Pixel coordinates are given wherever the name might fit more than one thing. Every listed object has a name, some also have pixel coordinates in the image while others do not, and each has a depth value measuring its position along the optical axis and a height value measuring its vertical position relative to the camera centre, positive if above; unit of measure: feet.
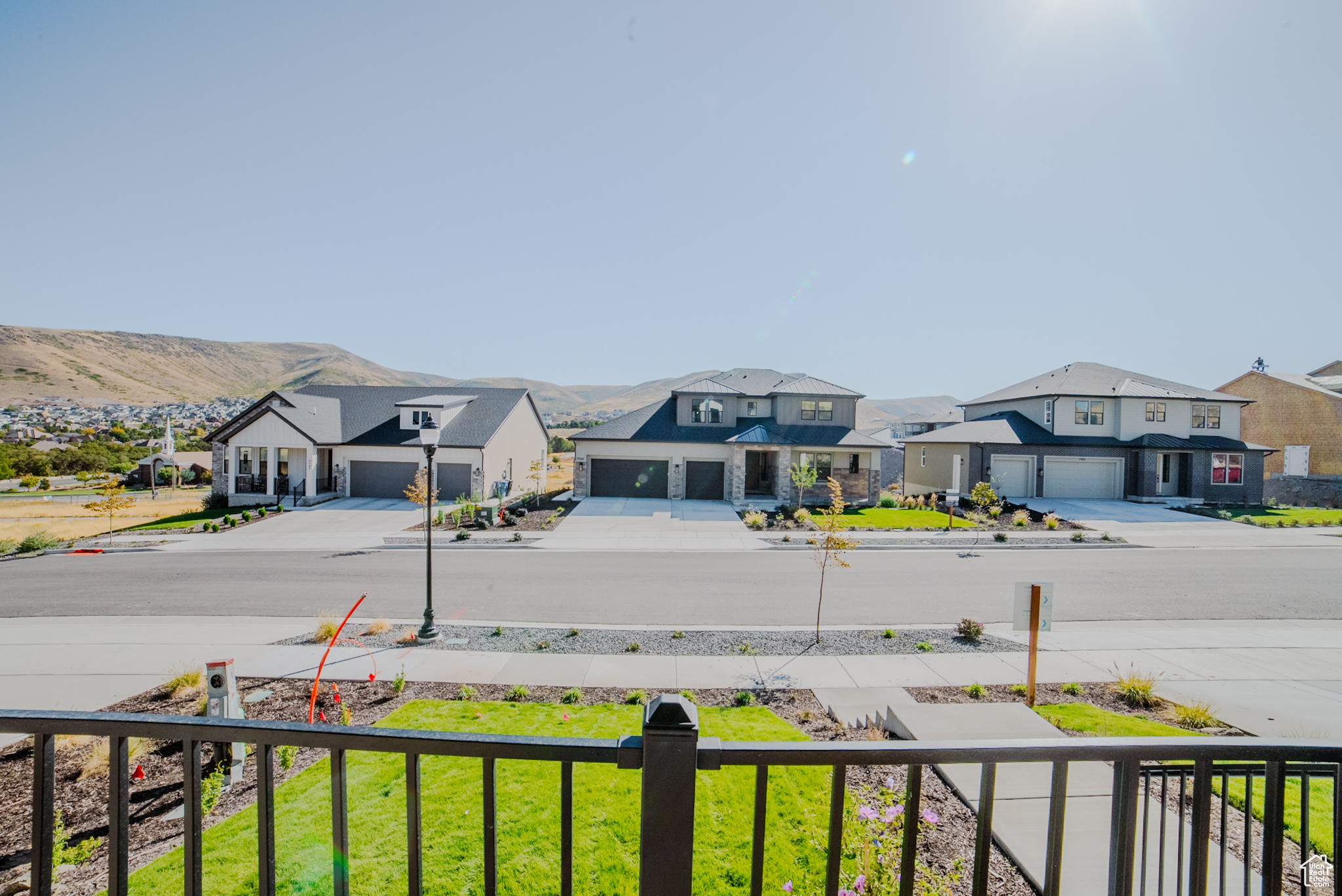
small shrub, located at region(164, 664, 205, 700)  26.19 -11.97
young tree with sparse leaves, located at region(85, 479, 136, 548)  63.77 -8.69
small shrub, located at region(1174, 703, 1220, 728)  23.57 -11.26
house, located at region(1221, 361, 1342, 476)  111.65 +5.98
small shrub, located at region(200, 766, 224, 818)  17.93 -11.66
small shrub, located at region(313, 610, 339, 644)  32.91 -11.72
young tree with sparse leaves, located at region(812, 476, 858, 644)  36.35 -6.19
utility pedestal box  19.98 -9.57
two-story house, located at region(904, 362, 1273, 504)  97.35 -0.54
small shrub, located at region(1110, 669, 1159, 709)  25.59 -11.23
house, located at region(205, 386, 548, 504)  92.17 -2.86
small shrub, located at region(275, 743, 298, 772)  19.80 -11.60
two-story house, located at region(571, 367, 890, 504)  95.66 -1.54
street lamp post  33.63 -6.00
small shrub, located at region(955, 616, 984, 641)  34.22 -11.31
